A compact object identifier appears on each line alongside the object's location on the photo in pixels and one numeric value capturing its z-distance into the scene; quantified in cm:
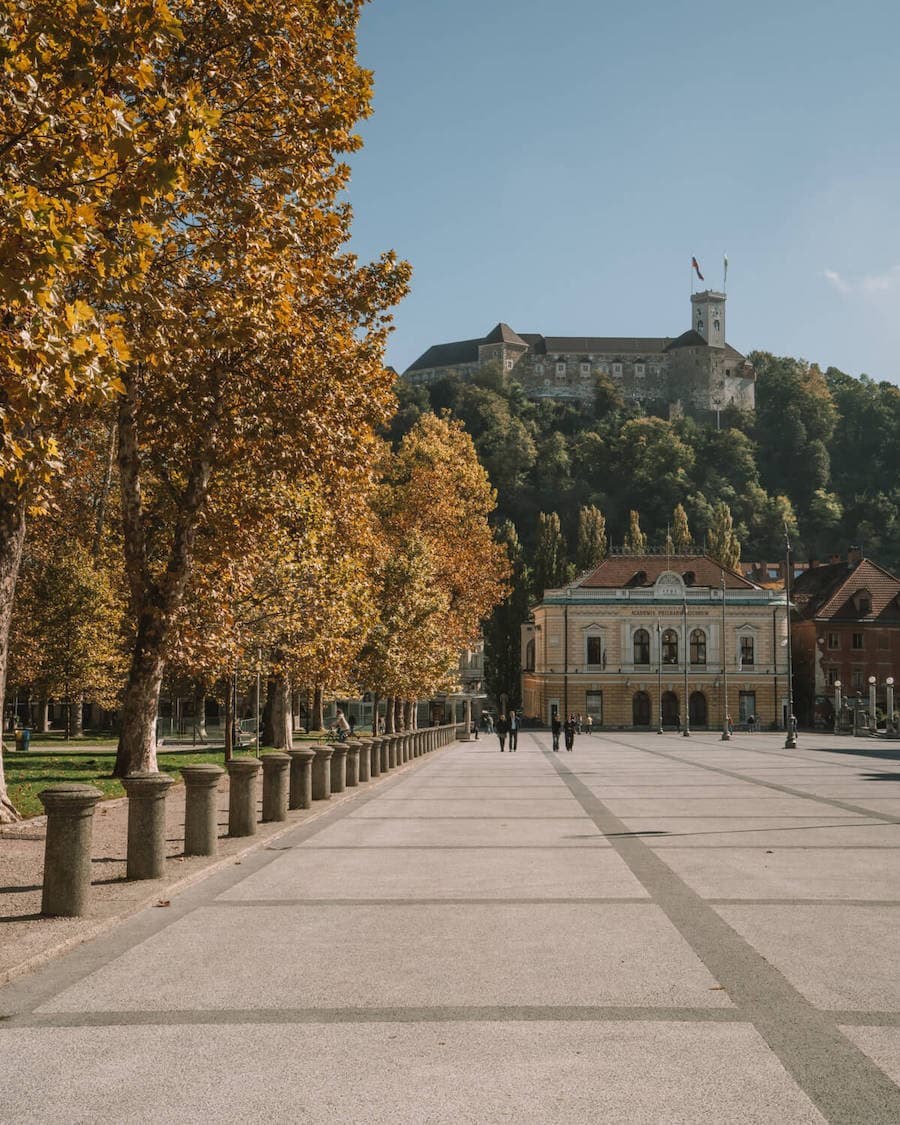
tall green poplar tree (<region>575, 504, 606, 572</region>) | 11750
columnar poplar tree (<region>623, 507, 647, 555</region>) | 11848
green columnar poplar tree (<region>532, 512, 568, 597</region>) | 10312
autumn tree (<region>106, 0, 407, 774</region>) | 1541
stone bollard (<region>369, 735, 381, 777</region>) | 2852
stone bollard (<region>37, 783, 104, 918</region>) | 879
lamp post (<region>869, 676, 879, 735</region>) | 6569
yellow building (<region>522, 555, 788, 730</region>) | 8925
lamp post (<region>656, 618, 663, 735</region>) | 8662
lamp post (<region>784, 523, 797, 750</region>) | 4791
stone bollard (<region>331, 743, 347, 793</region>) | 2181
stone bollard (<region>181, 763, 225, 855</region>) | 1223
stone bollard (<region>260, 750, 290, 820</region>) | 1588
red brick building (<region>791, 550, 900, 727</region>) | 8725
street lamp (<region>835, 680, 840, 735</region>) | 6901
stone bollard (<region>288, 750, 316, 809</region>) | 1770
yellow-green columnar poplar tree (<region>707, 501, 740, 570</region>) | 11425
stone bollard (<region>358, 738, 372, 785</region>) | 2564
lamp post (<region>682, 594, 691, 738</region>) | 7298
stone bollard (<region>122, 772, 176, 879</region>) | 1062
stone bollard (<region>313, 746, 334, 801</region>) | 1991
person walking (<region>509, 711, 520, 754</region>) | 4909
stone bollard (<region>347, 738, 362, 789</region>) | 2392
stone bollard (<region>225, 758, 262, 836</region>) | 1395
